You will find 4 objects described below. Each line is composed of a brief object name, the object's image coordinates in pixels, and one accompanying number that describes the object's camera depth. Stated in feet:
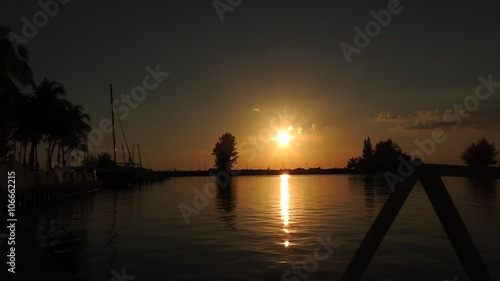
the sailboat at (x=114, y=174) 283.79
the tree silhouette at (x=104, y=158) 490.90
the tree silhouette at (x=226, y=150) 647.15
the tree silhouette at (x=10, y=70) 120.06
